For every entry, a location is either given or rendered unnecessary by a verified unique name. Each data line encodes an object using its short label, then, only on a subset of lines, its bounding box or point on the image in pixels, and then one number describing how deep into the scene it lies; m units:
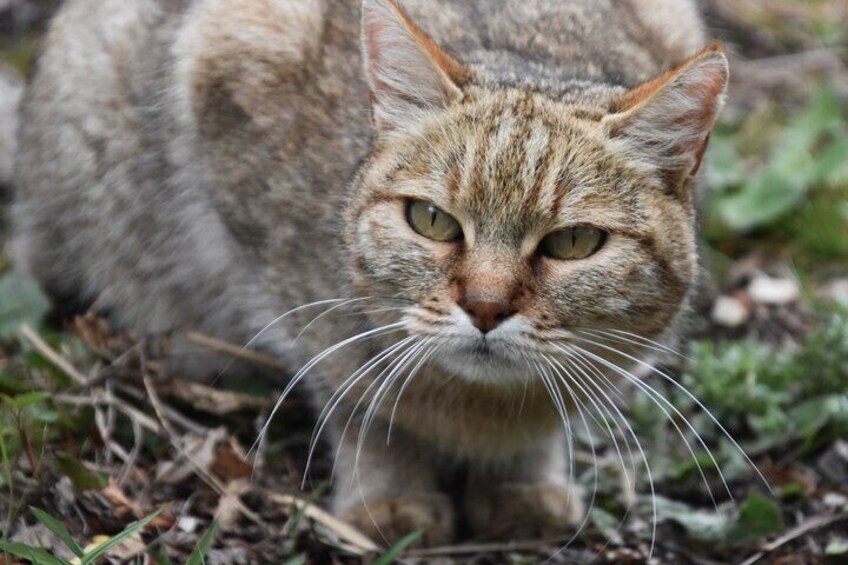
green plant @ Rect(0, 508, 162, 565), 5.66
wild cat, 6.08
